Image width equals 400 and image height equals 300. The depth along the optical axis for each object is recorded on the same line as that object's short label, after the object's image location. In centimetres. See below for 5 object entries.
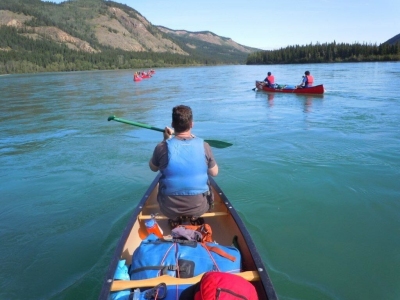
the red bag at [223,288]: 208
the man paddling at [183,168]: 363
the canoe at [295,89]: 2009
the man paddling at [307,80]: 2073
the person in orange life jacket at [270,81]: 2305
